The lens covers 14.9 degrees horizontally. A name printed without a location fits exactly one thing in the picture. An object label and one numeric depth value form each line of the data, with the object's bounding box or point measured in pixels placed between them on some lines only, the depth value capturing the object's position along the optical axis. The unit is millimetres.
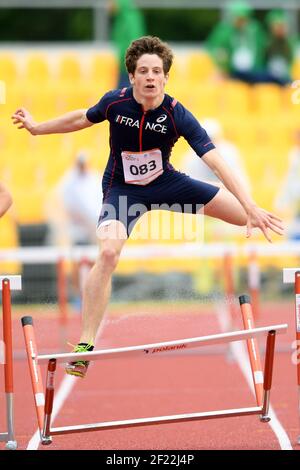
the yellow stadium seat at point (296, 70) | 17672
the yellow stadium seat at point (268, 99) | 17438
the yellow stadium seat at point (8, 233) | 14391
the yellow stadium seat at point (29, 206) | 14719
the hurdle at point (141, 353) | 6677
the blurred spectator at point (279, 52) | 16891
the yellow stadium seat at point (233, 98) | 17312
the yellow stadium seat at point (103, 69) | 17422
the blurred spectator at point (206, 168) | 13156
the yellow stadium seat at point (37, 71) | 17438
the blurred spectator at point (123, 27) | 15961
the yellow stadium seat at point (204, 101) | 16859
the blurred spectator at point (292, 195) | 14539
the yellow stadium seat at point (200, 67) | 17812
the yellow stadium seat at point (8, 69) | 17334
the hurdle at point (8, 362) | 7336
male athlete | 7160
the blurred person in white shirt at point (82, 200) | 14234
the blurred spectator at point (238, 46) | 16844
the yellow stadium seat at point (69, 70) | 17547
